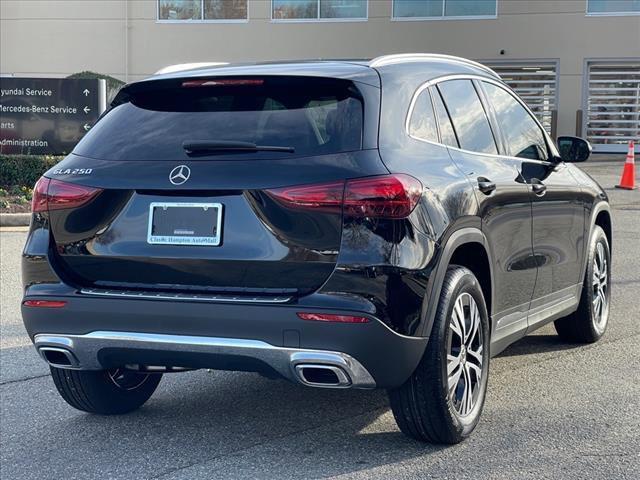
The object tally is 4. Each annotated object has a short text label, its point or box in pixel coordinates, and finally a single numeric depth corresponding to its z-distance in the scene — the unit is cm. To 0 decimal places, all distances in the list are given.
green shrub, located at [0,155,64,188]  1595
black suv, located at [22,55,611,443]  388
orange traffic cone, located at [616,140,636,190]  1880
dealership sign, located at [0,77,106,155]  1638
